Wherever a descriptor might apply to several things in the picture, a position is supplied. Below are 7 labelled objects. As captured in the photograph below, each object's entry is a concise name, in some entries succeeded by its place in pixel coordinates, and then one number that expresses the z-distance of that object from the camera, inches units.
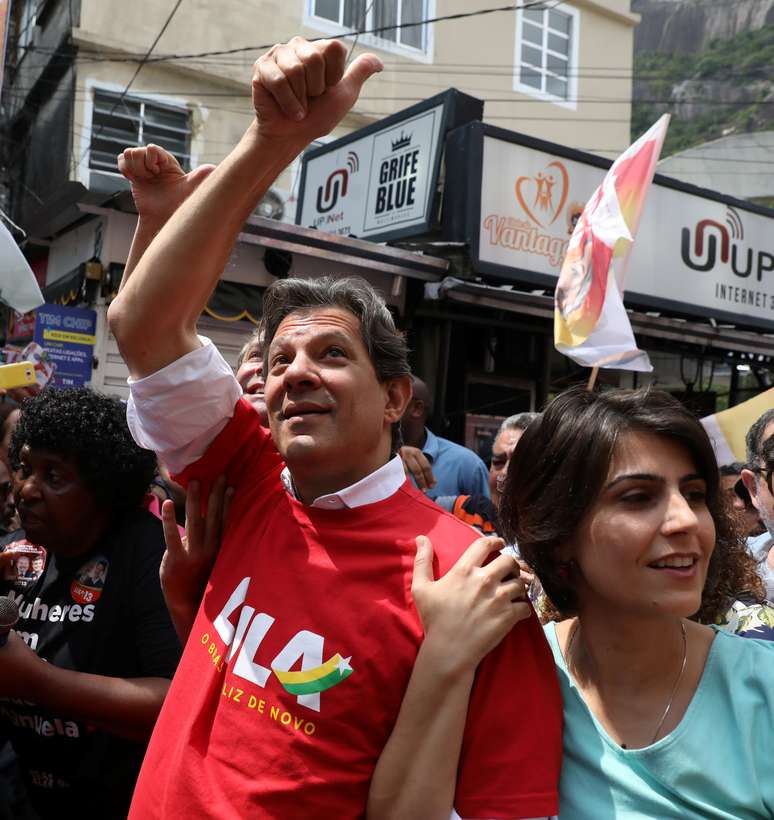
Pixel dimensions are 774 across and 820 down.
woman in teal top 53.7
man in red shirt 54.1
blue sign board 284.2
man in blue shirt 179.8
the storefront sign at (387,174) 308.5
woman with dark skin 76.5
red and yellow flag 176.2
